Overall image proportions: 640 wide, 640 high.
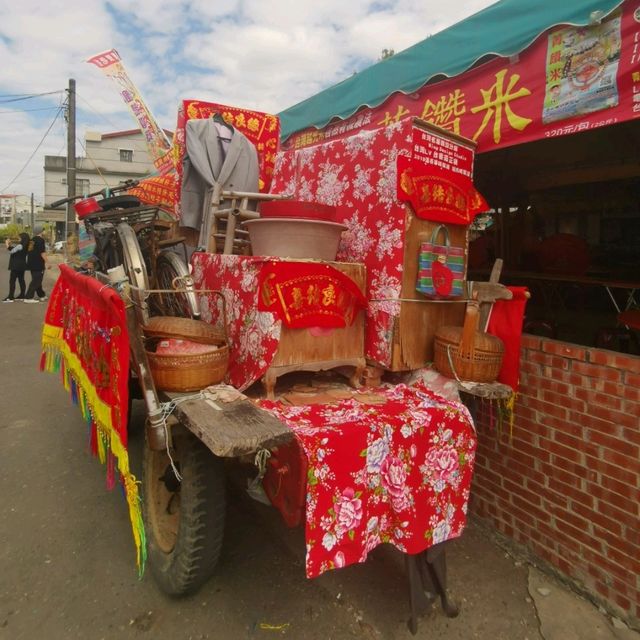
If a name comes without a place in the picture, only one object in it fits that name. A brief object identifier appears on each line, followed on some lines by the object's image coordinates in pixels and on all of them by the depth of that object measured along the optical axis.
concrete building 34.22
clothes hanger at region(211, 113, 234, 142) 3.85
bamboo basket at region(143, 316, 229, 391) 2.02
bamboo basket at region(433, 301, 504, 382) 2.15
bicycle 3.56
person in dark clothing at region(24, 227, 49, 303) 11.72
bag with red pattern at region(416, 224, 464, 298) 2.34
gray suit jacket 3.72
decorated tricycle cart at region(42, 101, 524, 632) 1.78
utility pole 14.29
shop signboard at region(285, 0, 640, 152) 2.05
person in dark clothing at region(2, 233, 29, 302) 11.38
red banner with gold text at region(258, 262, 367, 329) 2.15
